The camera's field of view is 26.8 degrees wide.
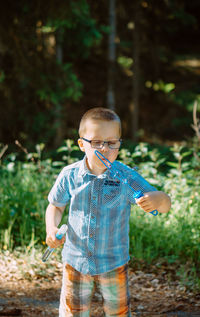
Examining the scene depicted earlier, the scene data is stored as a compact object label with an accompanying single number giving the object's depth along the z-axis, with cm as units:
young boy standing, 216
